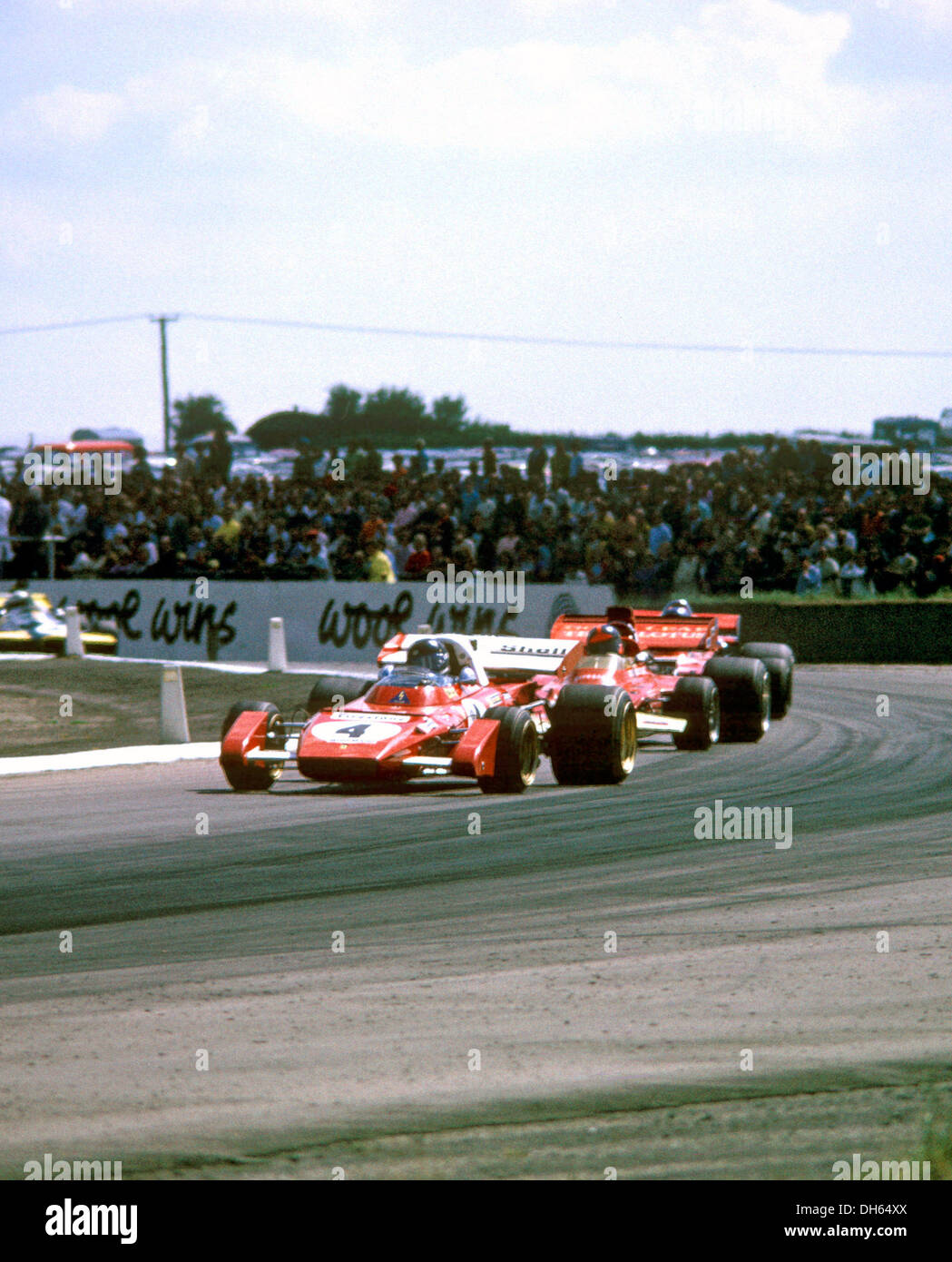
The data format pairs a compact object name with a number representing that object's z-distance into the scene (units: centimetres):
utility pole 6575
